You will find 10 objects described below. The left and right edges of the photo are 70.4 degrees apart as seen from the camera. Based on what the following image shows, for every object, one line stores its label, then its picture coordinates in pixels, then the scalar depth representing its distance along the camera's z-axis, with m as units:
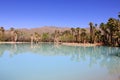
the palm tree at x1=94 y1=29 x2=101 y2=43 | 30.20
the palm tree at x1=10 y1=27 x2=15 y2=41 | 42.74
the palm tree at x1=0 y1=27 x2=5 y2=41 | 39.46
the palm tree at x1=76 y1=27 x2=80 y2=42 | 36.48
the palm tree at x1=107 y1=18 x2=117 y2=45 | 23.01
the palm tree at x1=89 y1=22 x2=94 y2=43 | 33.28
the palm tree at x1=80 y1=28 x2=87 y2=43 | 34.07
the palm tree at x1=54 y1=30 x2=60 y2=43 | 42.39
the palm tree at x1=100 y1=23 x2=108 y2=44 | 28.08
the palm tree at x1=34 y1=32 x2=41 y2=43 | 41.80
